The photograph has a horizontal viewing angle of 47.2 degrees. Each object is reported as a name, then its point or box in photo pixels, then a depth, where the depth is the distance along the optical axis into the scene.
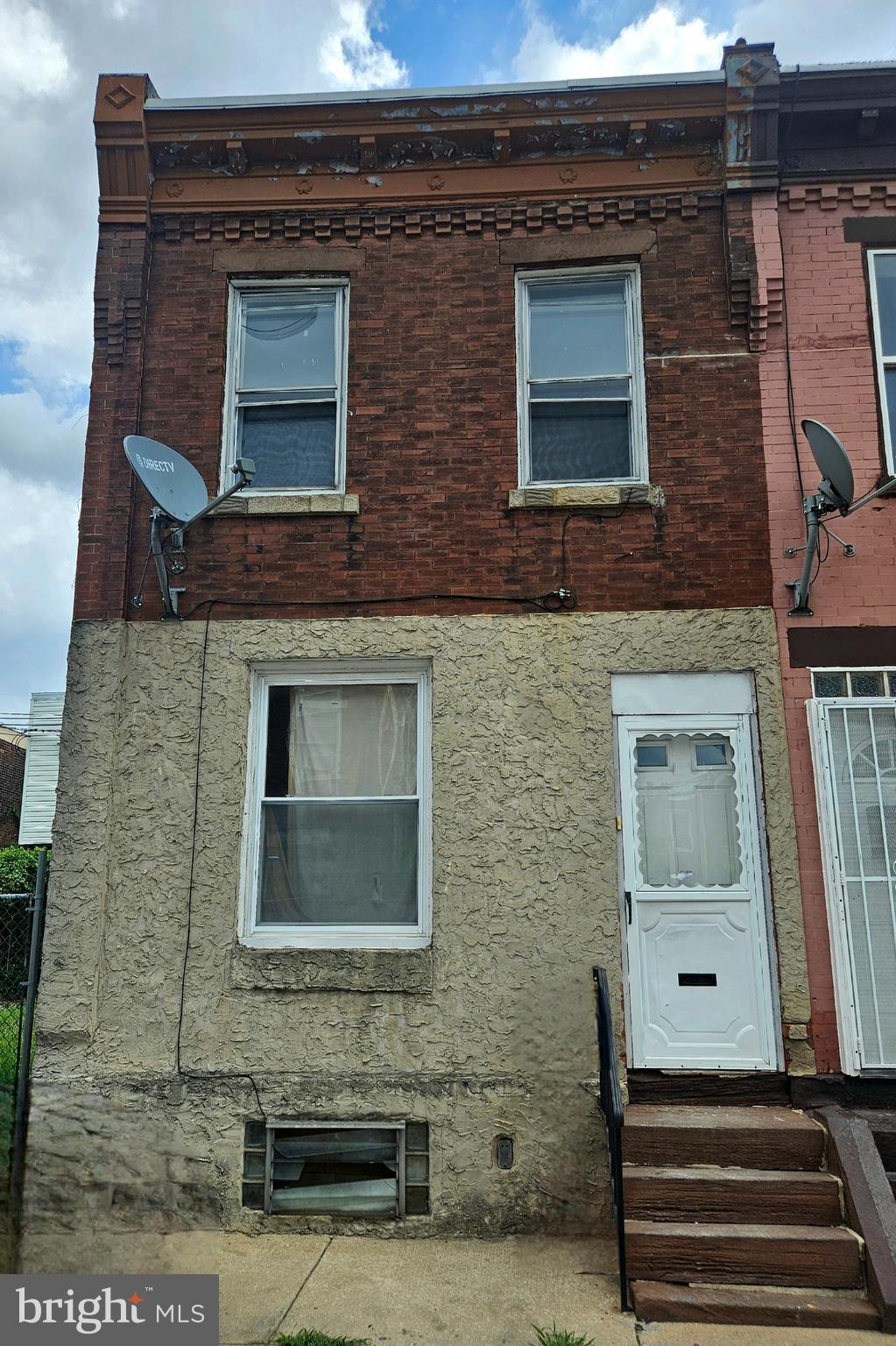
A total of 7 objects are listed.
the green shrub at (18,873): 14.51
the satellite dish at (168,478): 6.30
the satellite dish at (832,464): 5.96
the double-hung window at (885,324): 6.83
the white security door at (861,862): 5.85
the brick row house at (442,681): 5.98
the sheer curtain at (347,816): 6.45
